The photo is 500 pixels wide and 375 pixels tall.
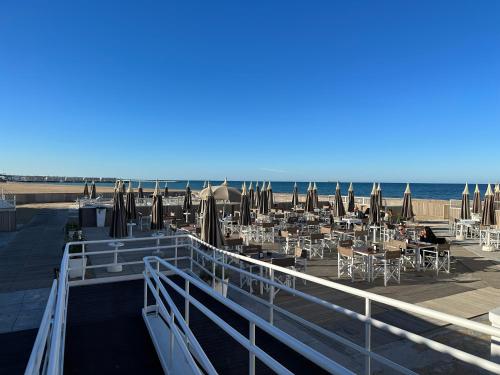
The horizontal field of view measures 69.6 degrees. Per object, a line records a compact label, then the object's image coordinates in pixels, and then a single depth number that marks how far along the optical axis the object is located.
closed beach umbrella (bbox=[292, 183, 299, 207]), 20.01
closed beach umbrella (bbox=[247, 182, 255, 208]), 20.10
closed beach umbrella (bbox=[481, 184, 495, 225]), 12.98
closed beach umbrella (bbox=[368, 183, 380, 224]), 13.37
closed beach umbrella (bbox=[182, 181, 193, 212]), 17.27
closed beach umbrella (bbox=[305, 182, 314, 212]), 17.20
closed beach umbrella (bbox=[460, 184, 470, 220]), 14.89
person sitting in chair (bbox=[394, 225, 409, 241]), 11.88
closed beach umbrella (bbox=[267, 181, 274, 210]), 17.53
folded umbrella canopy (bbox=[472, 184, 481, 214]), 16.45
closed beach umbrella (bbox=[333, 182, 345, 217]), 15.31
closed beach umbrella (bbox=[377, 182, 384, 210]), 14.10
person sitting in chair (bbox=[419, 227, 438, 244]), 9.98
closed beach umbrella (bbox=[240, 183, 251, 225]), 12.66
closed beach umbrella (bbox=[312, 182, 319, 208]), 17.33
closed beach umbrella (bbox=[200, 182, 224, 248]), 7.95
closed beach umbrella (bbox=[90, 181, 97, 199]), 22.30
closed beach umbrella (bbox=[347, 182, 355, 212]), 17.31
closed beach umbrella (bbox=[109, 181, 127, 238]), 10.02
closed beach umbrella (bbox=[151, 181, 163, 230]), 11.88
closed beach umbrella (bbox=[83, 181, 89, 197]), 24.09
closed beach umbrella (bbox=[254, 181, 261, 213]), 18.52
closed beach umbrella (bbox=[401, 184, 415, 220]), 14.87
